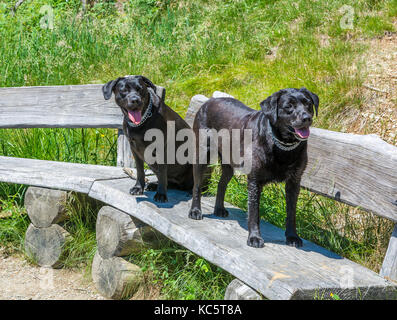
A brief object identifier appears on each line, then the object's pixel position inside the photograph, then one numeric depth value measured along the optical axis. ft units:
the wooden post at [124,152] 15.19
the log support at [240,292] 8.75
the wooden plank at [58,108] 15.40
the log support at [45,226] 14.30
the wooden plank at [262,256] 8.50
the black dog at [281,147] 9.57
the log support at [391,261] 9.48
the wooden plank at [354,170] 9.67
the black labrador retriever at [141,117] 11.83
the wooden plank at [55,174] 13.75
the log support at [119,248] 12.25
